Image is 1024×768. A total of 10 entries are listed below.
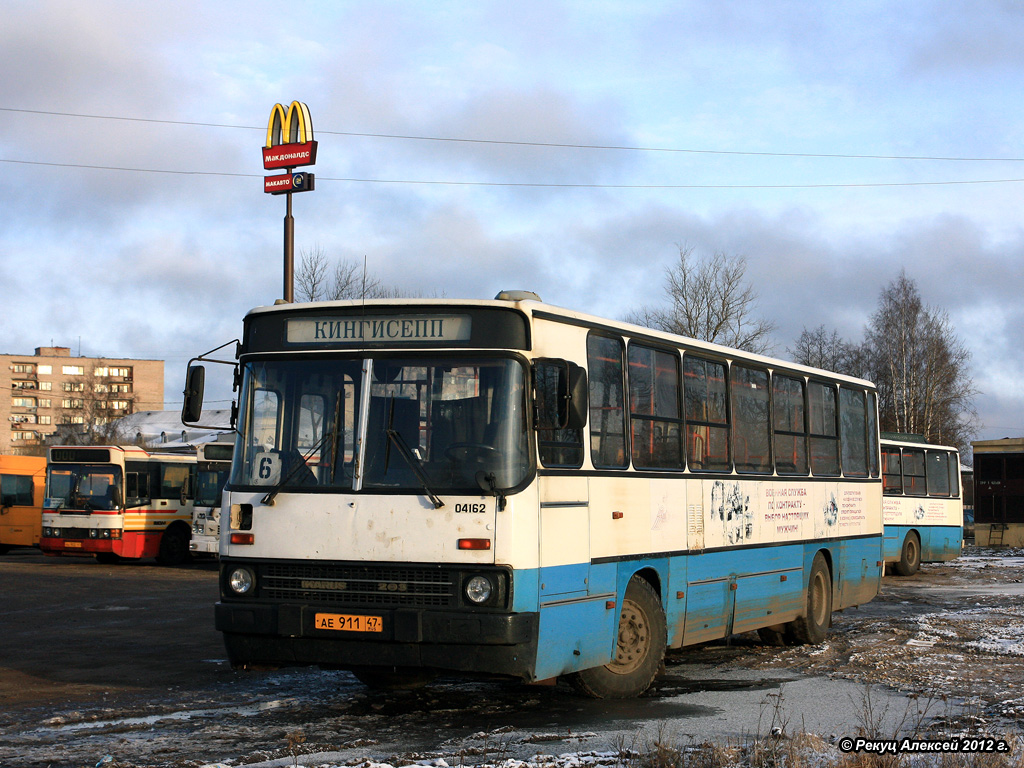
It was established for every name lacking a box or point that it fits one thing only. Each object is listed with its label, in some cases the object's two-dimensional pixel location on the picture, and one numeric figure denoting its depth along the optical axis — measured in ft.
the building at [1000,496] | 124.47
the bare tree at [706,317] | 160.15
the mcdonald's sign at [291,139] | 99.19
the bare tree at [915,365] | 197.06
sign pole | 88.64
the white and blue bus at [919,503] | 89.30
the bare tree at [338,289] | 127.13
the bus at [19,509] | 114.42
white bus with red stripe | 95.50
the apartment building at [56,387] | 464.24
